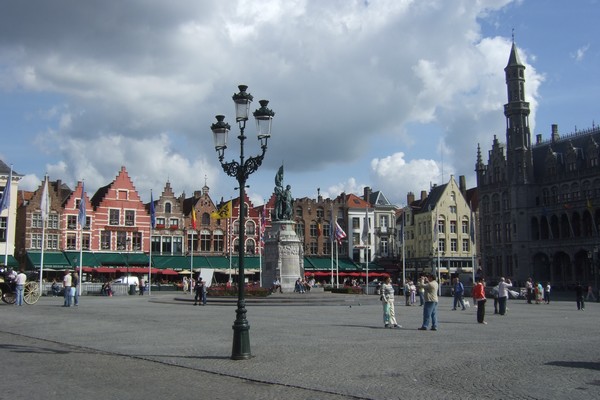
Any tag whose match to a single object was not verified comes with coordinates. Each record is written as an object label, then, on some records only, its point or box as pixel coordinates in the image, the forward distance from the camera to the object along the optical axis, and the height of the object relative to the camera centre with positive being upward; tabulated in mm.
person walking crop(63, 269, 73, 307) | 31516 -904
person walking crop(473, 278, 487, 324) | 22891 -1194
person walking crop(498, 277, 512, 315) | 28016 -1246
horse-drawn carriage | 30656 -995
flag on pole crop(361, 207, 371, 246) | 56994 +3329
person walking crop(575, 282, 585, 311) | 35250 -1518
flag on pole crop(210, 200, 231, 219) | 57250 +5190
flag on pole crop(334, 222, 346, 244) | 55156 +3129
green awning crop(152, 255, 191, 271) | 71938 +892
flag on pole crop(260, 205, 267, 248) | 68812 +5434
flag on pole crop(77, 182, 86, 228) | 48875 +4447
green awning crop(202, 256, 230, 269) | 75088 +918
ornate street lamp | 13641 +2784
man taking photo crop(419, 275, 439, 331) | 19703 -1082
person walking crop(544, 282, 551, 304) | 43844 -1691
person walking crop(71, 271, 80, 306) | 32244 -947
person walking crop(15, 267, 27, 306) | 30281 -605
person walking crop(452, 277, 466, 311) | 32250 -1224
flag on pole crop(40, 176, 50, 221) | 43094 +4445
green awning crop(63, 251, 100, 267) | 67431 +1200
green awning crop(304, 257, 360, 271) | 81562 +690
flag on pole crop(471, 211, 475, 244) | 62228 +3704
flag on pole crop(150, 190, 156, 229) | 55647 +4763
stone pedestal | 43844 +934
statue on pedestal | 45375 +4681
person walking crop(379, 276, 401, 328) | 20828 -1239
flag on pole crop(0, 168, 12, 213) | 40656 +4531
